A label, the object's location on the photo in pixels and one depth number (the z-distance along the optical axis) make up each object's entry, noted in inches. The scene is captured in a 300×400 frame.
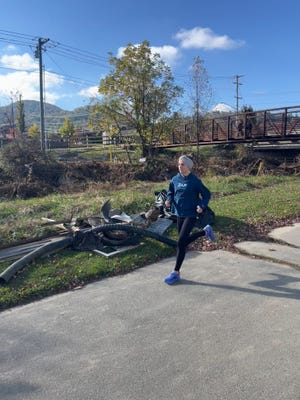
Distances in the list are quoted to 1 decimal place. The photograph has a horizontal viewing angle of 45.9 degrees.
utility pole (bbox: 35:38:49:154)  1073.8
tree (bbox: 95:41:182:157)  841.5
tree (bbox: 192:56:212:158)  862.1
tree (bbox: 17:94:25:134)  2307.7
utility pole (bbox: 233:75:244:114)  2851.9
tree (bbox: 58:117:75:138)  2291.7
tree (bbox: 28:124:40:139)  2206.0
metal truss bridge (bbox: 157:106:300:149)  793.6
